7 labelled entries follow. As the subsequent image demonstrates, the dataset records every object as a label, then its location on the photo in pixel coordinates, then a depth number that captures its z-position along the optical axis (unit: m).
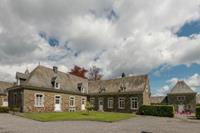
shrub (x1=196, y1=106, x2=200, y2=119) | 18.51
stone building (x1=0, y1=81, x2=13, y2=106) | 29.92
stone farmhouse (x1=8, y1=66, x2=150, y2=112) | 19.82
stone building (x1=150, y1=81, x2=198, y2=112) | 31.04
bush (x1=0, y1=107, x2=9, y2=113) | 18.79
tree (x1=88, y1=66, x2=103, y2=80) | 40.71
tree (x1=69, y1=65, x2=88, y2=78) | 39.96
